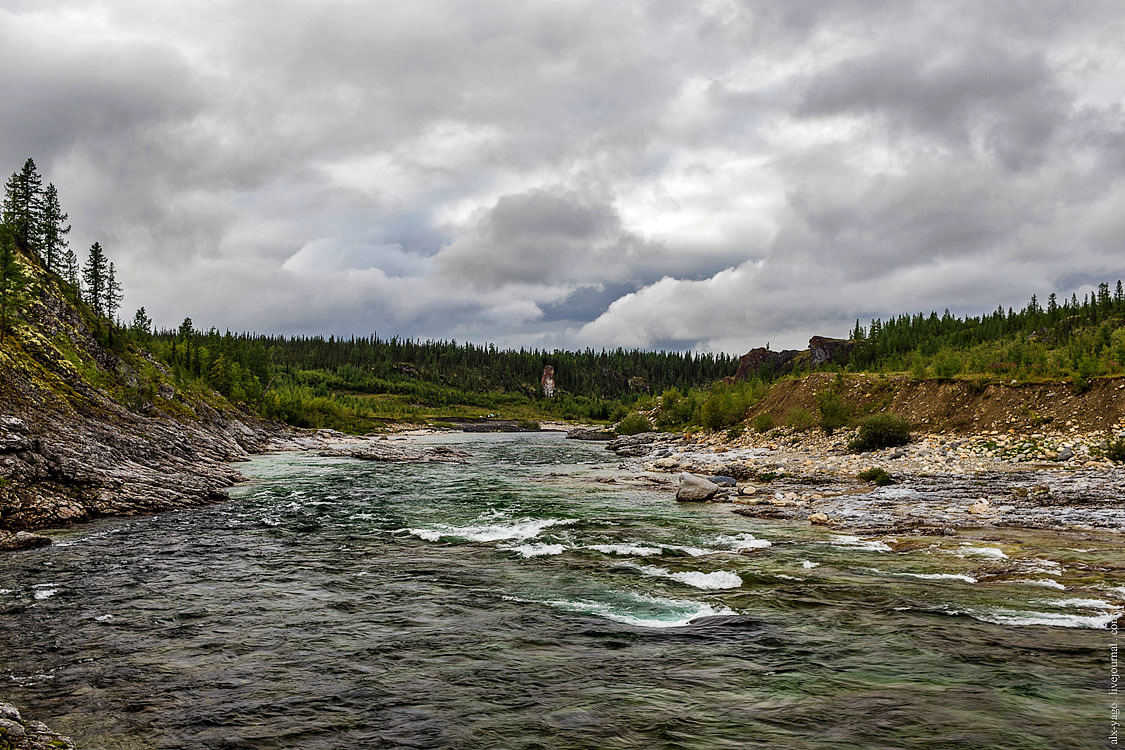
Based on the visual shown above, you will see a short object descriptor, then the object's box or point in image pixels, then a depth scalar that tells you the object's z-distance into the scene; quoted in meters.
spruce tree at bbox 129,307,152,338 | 105.32
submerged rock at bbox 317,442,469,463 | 64.06
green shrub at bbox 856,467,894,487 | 33.69
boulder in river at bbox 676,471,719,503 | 32.14
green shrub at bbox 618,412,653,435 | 114.56
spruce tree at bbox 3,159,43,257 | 87.06
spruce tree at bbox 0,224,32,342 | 49.12
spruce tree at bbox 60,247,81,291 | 97.19
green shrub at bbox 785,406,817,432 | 62.25
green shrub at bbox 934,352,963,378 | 55.28
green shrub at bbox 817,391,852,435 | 57.53
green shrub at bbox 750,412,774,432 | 69.31
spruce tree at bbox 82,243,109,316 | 96.69
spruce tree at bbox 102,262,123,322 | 97.81
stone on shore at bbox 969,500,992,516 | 24.18
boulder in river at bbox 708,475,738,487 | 36.25
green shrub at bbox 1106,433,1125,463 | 32.56
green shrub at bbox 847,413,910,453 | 47.69
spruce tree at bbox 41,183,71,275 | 91.34
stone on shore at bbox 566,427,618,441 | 125.93
